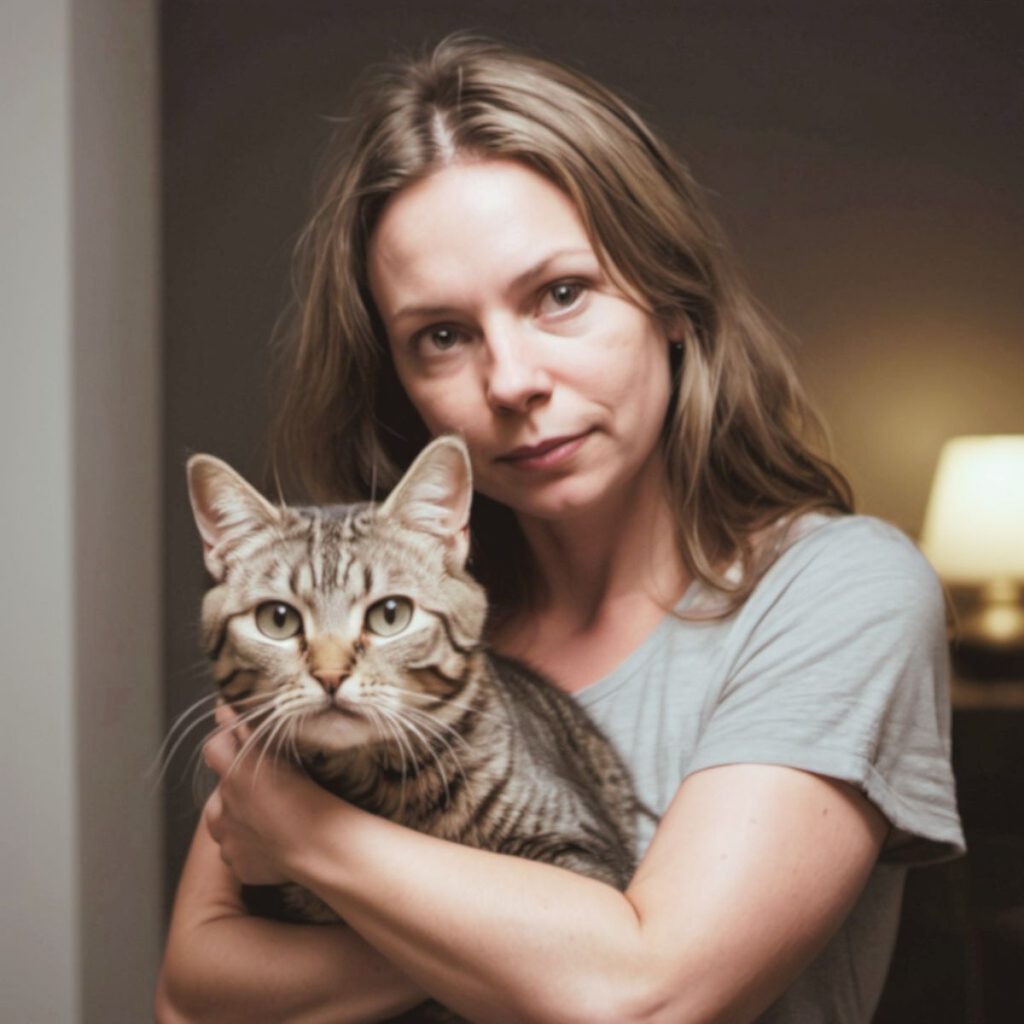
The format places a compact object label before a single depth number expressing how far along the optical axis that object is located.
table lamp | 1.58
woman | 0.72
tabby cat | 0.77
